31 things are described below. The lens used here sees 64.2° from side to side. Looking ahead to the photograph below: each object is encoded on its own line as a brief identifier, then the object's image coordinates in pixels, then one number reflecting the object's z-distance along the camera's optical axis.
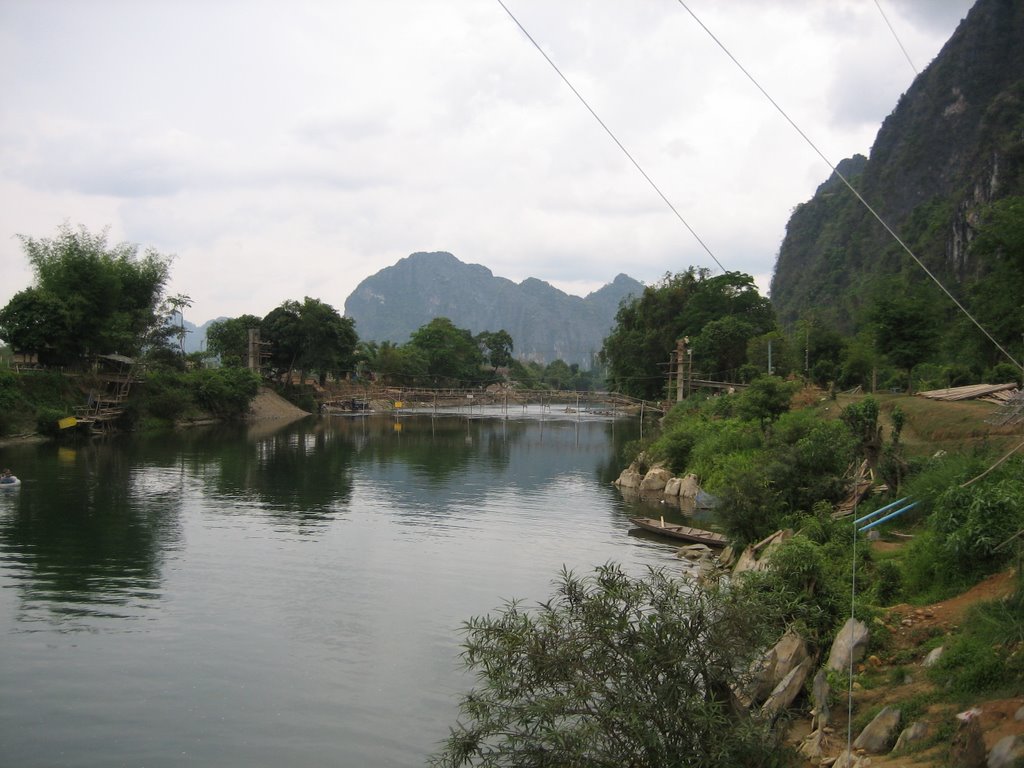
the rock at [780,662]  9.89
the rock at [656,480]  30.08
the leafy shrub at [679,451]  30.61
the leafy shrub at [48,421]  41.66
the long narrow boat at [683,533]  20.28
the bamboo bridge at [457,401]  79.69
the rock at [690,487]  27.34
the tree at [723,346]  53.81
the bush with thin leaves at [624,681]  7.29
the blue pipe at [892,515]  14.24
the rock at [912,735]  7.73
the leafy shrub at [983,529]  10.59
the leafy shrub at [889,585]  11.56
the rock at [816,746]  8.37
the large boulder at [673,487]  28.32
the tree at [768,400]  26.95
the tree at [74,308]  44.53
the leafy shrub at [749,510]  17.70
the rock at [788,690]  9.51
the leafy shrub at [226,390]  58.21
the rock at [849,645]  9.71
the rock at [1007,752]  6.40
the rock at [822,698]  8.91
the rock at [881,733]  8.03
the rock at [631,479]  31.17
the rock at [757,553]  15.43
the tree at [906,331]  30.00
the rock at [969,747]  6.71
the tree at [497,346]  119.19
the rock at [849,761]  7.70
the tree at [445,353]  102.81
